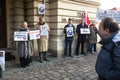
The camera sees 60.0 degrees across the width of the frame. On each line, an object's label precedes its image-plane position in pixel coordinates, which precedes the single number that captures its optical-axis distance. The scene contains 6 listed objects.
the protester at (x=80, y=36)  5.25
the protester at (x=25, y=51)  3.94
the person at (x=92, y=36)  5.64
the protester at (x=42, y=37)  4.46
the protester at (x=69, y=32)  4.97
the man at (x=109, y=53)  1.09
